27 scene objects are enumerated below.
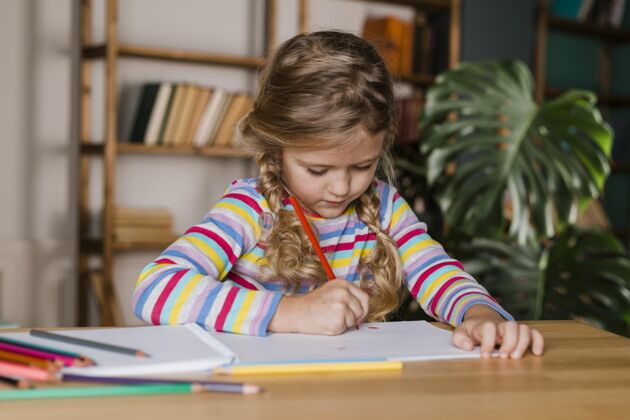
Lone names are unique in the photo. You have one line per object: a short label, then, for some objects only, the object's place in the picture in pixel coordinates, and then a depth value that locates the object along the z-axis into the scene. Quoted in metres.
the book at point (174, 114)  3.07
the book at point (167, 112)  3.06
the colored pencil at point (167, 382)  0.67
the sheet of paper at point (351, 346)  0.80
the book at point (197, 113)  3.13
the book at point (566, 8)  4.23
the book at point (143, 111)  3.05
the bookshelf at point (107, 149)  2.93
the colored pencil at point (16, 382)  0.66
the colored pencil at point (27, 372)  0.68
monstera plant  2.14
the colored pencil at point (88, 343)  0.78
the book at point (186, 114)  3.09
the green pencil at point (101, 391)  0.64
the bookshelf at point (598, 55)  4.00
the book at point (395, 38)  3.60
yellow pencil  0.74
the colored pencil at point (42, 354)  0.72
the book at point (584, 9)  4.25
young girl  1.14
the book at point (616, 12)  4.37
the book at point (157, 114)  3.04
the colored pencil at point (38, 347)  0.75
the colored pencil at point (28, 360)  0.70
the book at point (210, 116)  3.16
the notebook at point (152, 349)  0.73
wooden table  0.61
